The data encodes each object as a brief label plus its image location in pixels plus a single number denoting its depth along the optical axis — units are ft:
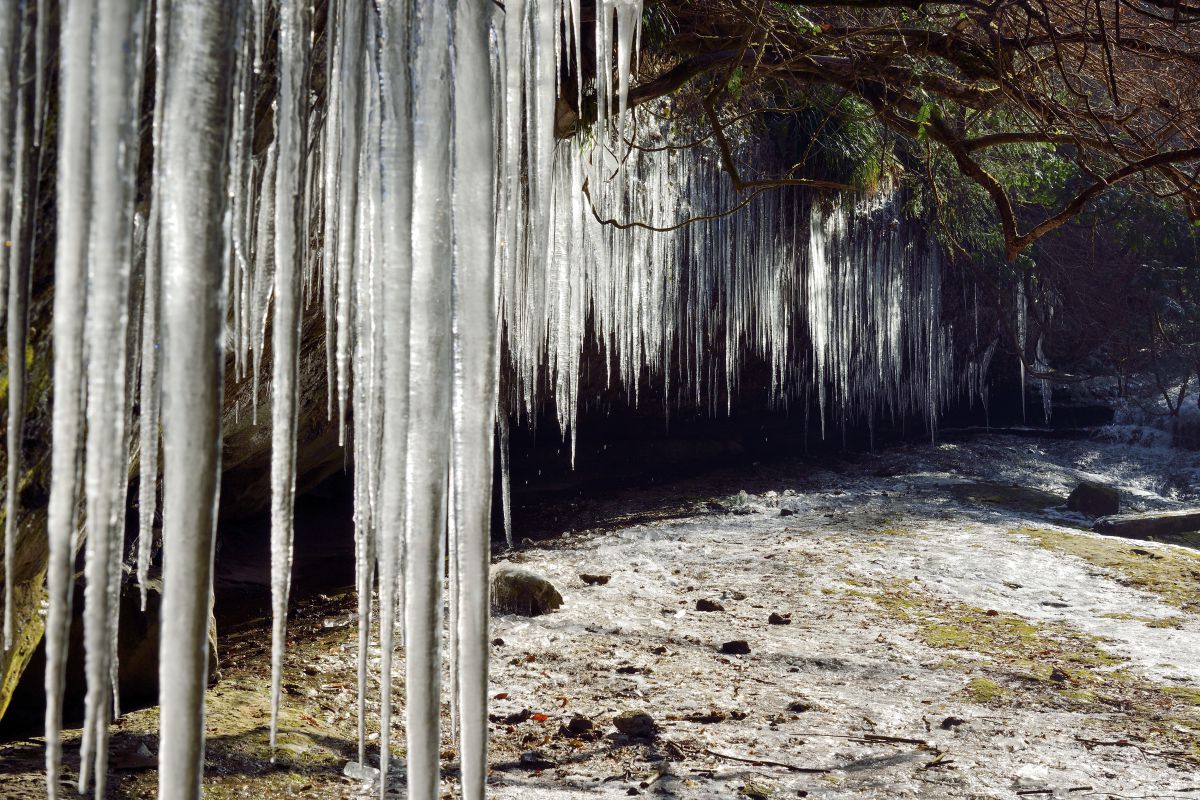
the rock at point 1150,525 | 32.24
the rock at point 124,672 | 13.08
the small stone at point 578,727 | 13.96
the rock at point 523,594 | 20.90
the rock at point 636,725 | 13.83
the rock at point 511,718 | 14.47
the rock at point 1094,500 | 35.45
